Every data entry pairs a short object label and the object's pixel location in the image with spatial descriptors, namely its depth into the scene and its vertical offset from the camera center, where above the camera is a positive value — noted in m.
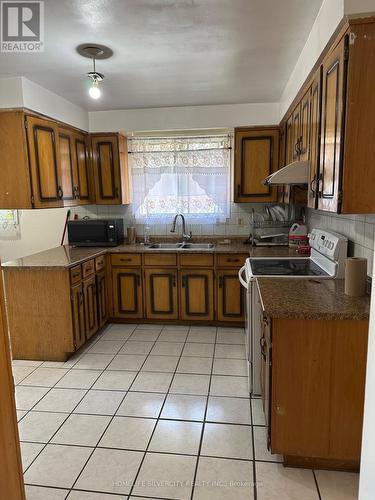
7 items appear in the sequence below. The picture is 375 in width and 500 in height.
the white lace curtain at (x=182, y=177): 3.94 +0.29
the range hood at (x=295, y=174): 2.27 +0.17
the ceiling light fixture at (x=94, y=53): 2.13 +0.98
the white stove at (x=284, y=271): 2.14 -0.50
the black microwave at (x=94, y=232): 3.83 -0.34
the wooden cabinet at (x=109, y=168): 3.83 +0.39
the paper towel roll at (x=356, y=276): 1.71 -0.41
